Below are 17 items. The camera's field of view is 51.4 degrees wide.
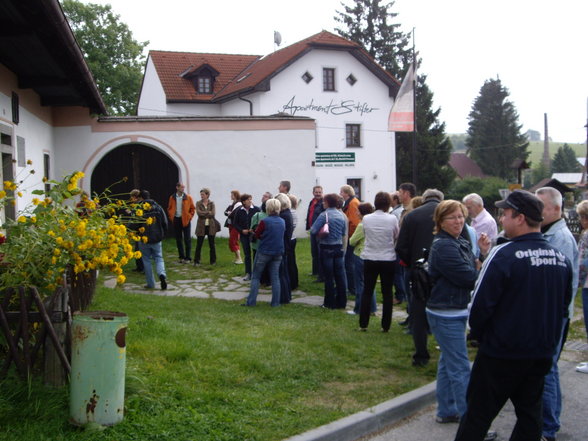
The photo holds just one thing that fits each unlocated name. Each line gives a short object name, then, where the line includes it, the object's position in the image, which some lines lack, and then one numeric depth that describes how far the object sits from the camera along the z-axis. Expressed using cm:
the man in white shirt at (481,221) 747
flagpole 2277
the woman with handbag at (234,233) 1304
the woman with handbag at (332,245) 916
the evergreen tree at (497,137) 6775
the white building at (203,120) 977
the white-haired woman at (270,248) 920
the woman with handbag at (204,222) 1376
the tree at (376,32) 4675
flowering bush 483
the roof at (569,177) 6825
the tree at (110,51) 4403
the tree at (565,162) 8819
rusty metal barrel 418
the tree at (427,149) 4594
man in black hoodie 640
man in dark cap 364
